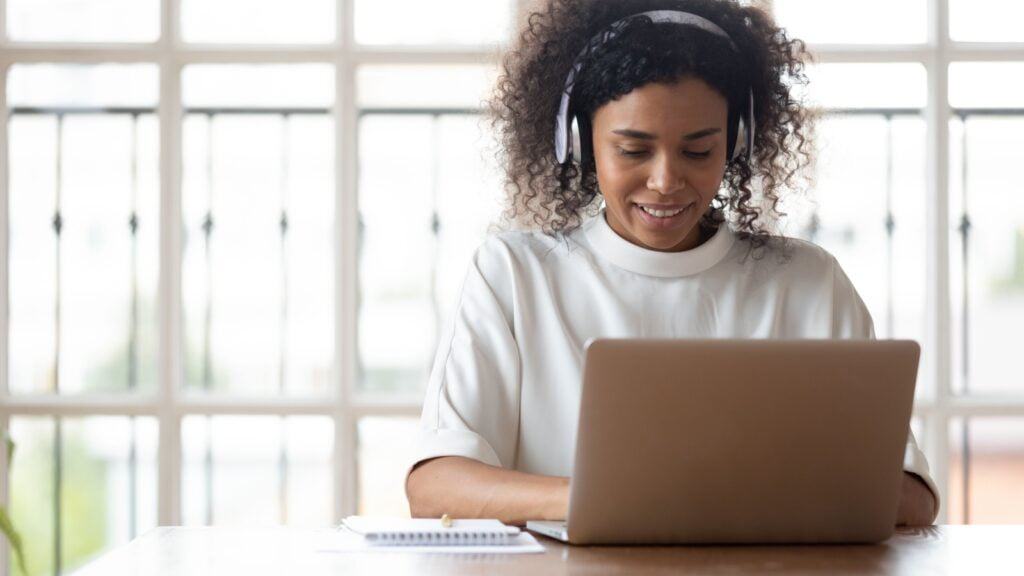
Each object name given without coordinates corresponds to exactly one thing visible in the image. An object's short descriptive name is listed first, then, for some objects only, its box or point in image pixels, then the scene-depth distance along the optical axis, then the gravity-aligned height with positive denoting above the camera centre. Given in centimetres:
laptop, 200 -11
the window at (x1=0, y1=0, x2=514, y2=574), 384 +12
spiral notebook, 210 -20
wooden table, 200 -21
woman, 247 +7
